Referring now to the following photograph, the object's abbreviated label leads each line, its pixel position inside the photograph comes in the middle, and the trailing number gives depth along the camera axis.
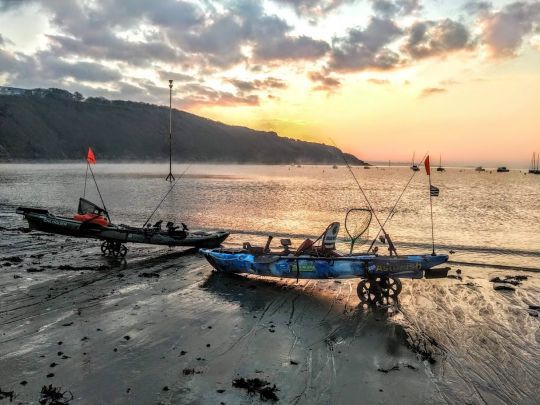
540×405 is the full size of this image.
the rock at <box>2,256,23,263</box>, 14.52
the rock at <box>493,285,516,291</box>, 12.30
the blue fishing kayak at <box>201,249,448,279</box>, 10.62
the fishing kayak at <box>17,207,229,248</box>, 15.84
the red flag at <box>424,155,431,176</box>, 11.17
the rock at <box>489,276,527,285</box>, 13.19
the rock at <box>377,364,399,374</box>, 7.24
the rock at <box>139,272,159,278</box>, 13.38
